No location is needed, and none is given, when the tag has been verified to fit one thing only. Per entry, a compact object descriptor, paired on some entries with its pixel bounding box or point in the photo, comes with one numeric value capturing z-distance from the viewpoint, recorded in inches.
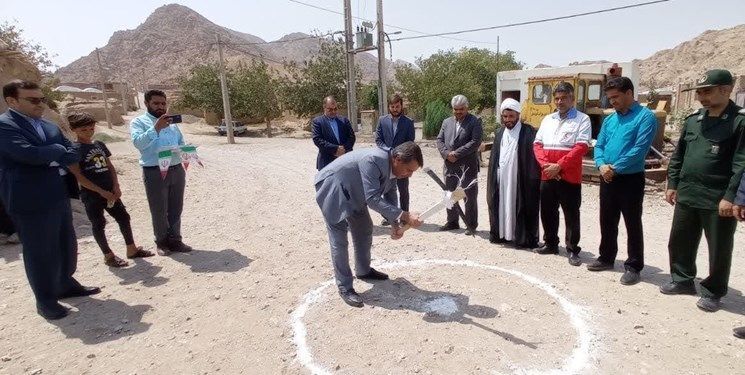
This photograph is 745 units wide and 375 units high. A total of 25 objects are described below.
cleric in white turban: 196.5
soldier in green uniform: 134.2
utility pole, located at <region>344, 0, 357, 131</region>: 748.0
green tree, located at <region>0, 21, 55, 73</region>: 864.3
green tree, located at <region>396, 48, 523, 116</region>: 1109.4
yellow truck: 431.8
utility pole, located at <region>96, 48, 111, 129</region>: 1103.3
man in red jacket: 177.6
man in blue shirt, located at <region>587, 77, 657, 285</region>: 157.4
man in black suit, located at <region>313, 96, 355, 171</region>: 235.3
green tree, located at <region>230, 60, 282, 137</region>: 1106.1
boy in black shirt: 174.7
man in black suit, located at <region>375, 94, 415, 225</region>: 238.5
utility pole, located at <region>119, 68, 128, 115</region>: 1581.0
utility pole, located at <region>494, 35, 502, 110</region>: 871.8
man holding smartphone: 184.1
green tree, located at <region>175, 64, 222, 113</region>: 1165.1
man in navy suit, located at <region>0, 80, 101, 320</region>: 136.1
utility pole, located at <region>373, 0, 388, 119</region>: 681.6
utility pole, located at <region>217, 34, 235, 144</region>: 866.8
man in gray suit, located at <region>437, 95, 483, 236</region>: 220.5
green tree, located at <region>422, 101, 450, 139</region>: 790.4
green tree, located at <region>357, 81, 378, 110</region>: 1418.6
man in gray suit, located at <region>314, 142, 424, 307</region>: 138.1
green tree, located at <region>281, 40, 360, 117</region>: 1118.4
